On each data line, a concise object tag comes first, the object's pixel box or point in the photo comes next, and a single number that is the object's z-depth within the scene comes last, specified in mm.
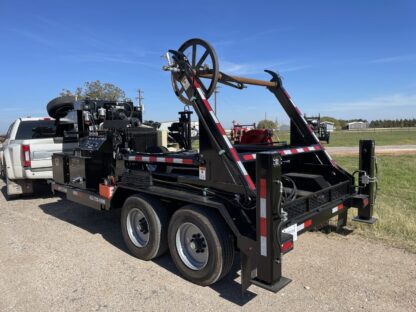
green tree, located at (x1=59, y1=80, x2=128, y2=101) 30405
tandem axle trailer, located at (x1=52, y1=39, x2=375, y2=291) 3133
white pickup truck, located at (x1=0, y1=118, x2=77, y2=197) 7367
